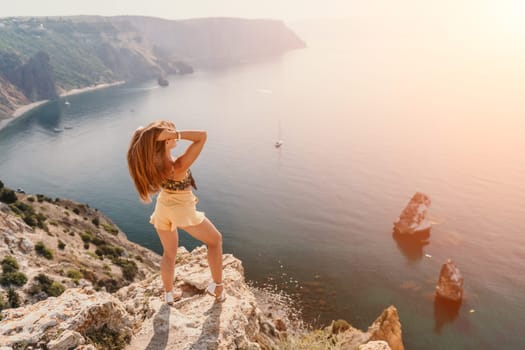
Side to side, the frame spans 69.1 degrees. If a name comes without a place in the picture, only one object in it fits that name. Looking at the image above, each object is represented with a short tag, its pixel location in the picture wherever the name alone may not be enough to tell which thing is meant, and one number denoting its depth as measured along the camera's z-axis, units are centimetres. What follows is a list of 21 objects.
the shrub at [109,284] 2840
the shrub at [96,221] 5041
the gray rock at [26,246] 2658
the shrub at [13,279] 1994
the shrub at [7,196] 4074
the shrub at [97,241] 3964
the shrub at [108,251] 3741
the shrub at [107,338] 607
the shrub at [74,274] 2501
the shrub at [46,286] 2073
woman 575
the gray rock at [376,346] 1145
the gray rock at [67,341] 543
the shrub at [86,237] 3869
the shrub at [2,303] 1758
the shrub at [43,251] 2781
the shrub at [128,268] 3325
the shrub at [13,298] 1869
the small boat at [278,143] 9388
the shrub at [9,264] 2104
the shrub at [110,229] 5054
